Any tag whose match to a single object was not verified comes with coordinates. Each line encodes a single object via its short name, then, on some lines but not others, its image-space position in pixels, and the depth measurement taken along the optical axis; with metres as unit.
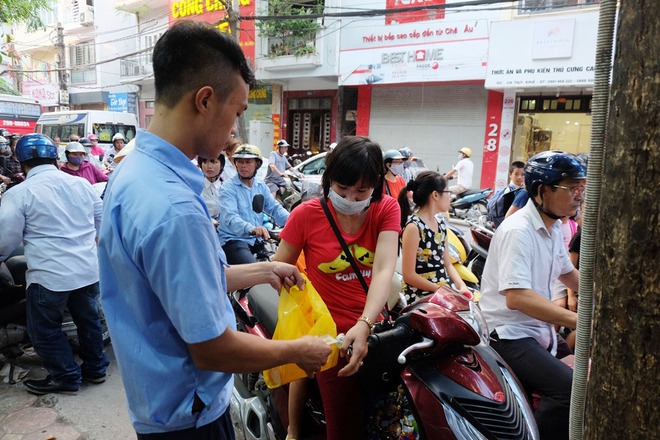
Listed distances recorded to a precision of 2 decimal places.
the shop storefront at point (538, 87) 10.30
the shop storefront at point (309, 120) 16.78
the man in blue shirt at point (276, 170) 8.96
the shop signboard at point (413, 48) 12.18
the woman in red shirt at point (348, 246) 1.92
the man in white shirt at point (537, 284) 1.95
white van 15.51
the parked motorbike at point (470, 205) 10.18
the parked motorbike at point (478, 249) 4.56
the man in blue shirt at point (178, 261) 1.12
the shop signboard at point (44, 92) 27.30
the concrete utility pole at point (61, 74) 20.97
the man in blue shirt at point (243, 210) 4.18
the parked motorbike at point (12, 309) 3.57
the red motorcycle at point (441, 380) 1.54
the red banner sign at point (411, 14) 12.88
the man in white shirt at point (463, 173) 10.45
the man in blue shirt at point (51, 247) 3.27
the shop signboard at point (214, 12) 17.12
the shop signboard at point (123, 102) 22.70
